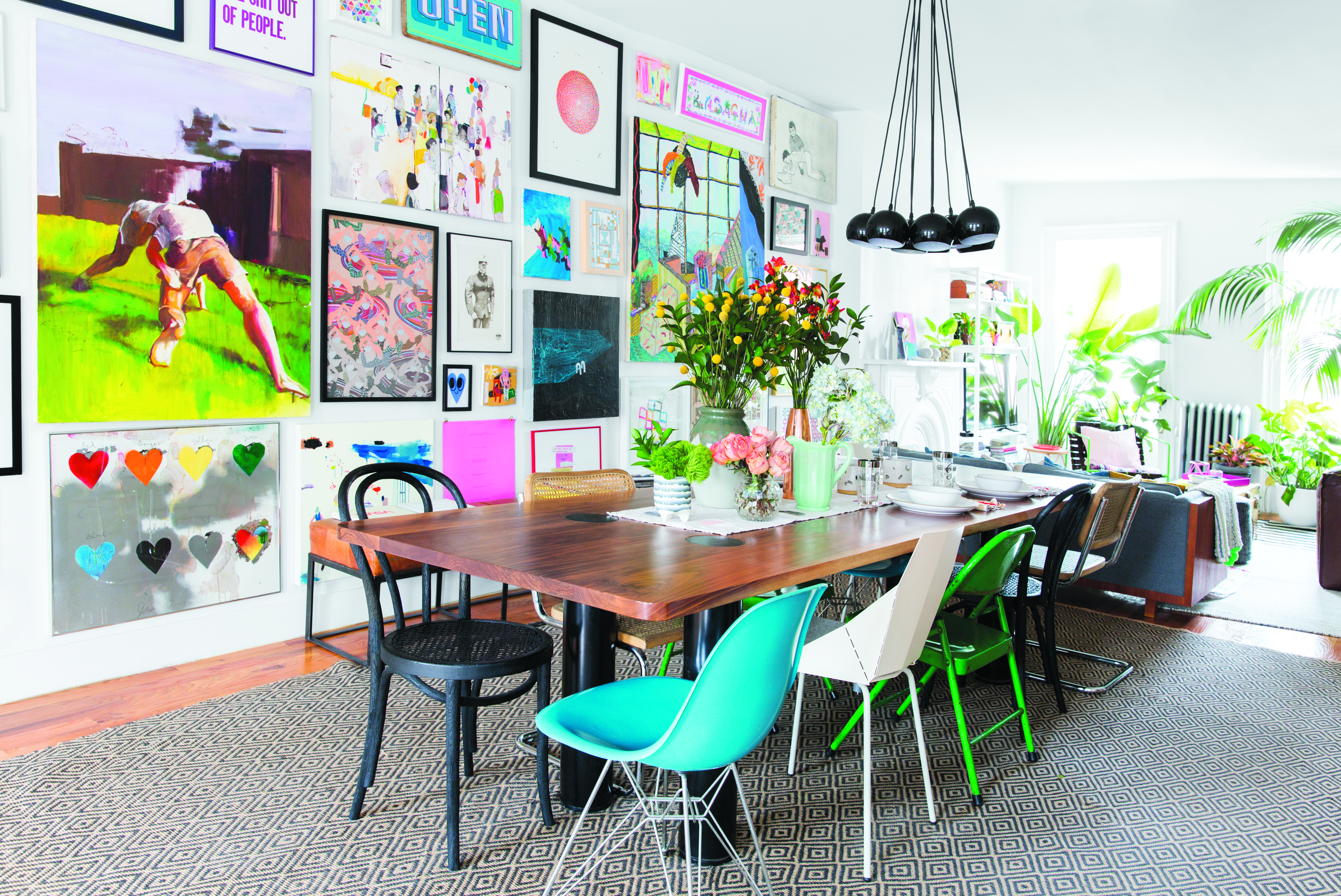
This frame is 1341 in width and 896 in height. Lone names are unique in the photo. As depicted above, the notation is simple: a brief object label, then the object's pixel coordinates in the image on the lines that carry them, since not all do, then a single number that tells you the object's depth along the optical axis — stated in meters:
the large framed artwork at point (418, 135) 3.96
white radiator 8.14
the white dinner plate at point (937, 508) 2.99
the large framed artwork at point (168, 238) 3.21
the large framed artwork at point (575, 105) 4.66
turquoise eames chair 1.65
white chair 2.14
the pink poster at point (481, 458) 4.46
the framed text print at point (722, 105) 5.48
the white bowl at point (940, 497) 3.04
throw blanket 4.95
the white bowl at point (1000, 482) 3.40
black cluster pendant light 3.74
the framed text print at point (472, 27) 4.14
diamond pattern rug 2.18
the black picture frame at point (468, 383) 4.40
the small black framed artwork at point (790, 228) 6.20
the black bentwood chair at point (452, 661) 2.15
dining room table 1.89
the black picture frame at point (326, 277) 3.91
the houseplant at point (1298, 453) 7.36
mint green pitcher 2.92
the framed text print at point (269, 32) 3.55
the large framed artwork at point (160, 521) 3.30
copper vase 3.04
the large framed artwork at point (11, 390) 3.11
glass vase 2.69
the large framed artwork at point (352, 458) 3.95
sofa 4.67
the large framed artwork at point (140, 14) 3.22
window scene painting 5.28
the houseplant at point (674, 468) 2.67
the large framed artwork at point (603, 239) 4.96
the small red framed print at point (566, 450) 4.84
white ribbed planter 2.70
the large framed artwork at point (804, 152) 6.14
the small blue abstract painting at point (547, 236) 4.68
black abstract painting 4.78
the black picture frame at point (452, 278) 4.36
